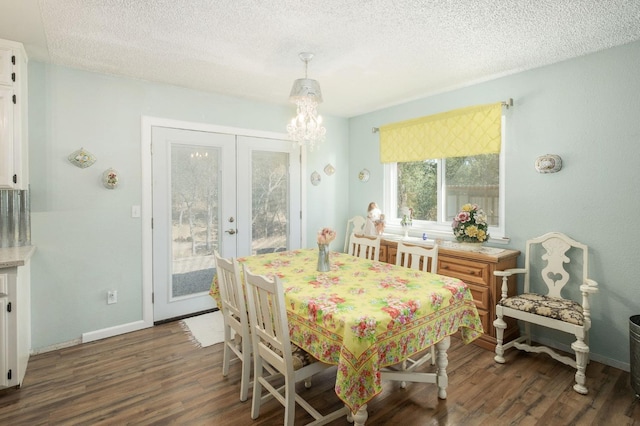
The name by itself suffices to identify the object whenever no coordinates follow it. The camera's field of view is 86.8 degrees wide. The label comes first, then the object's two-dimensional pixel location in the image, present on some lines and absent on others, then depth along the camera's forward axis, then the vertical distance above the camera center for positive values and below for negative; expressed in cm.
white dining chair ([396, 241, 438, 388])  244 -37
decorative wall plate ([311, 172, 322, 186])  466 +46
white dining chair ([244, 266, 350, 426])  175 -79
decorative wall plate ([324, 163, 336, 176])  481 +60
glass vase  250 -35
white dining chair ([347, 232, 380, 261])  309 -33
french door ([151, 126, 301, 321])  352 +8
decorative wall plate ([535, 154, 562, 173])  292 +41
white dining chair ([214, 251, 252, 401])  216 -69
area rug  314 -117
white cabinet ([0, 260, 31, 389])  224 -78
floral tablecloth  156 -55
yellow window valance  334 +84
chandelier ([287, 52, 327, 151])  262 +83
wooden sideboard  299 -62
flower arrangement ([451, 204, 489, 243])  318 -14
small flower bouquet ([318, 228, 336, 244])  246 -18
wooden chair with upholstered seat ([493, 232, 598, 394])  242 -72
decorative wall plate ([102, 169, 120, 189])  317 +31
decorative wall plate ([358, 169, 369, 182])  477 +51
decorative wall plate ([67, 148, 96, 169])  301 +49
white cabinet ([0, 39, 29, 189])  246 +71
